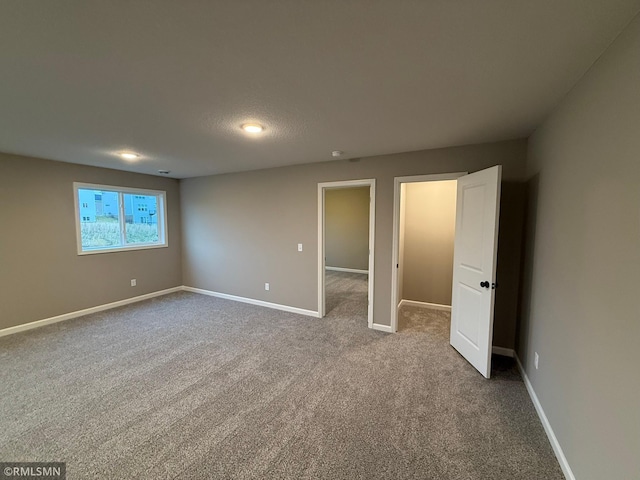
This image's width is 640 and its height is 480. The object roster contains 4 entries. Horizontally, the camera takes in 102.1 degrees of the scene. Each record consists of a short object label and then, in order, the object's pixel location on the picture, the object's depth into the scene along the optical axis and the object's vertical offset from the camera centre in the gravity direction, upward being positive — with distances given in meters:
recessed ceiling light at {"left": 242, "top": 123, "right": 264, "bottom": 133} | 2.41 +0.92
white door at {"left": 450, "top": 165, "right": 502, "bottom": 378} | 2.48 -0.43
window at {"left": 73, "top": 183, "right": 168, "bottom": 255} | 4.29 +0.09
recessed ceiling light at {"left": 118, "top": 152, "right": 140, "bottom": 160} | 3.45 +0.93
